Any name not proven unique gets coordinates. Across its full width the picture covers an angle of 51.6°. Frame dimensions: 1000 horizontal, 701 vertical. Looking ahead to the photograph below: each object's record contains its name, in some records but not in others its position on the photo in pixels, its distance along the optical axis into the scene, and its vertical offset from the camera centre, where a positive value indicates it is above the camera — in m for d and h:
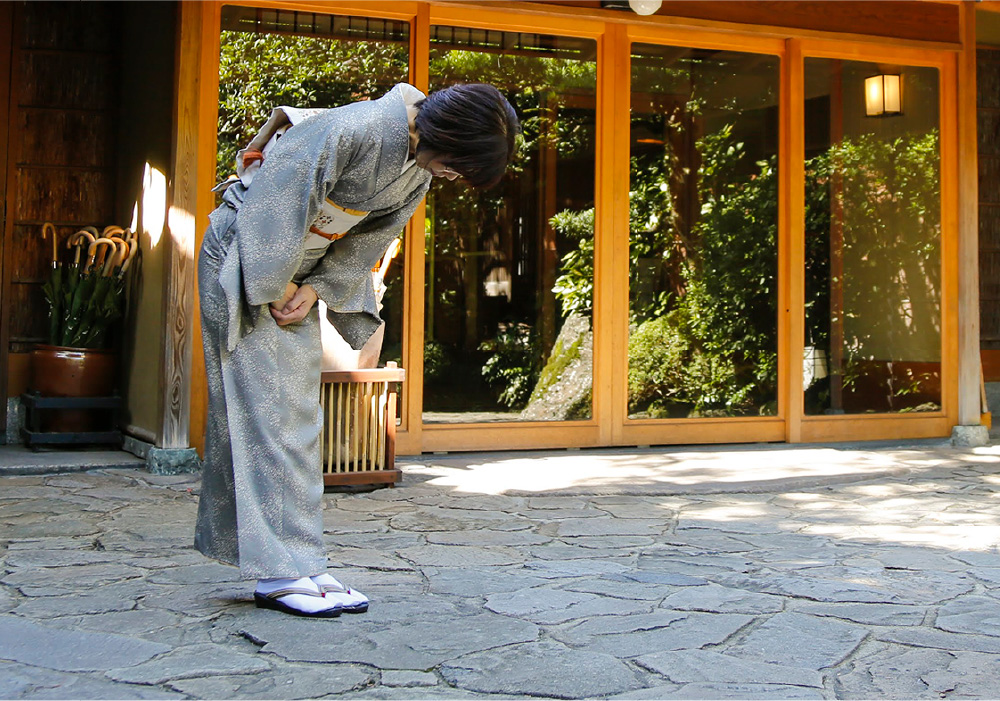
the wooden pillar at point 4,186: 5.75 +1.12
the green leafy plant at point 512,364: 5.64 +0.14
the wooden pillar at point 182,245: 4.84 +0.67
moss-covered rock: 5.77 +0.06
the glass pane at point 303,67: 5.13 +1.65
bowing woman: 2.46 +0.28
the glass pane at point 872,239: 6.33 +0.96
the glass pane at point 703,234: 5.99 +0.93
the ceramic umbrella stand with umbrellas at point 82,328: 5.41 +0.31
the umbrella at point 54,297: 5.43 +0.47
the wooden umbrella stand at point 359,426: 4.48 -0.16
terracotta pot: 5.40 +0.05
